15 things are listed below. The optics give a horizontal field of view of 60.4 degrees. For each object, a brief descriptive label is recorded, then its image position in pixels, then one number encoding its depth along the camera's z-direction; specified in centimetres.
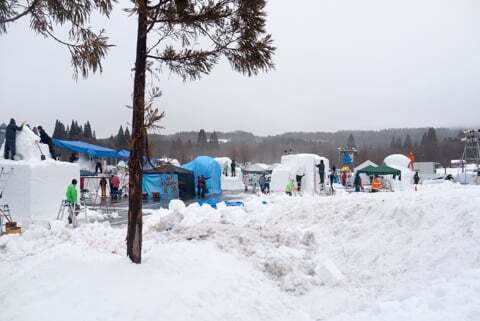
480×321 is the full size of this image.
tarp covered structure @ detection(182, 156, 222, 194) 3125
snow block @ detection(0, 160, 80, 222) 1369
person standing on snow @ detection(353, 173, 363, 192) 2781
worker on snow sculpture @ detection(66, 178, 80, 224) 1402
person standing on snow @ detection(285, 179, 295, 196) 2439
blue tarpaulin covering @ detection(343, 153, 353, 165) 4689
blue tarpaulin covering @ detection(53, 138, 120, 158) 2628
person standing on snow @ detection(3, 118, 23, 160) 1442
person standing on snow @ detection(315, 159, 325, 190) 3152
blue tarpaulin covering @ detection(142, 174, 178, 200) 2725
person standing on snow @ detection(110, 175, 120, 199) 2559
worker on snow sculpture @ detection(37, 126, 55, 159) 1662
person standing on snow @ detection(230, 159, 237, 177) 4760
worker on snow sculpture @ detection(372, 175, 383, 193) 2455
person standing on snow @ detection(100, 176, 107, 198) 2586
